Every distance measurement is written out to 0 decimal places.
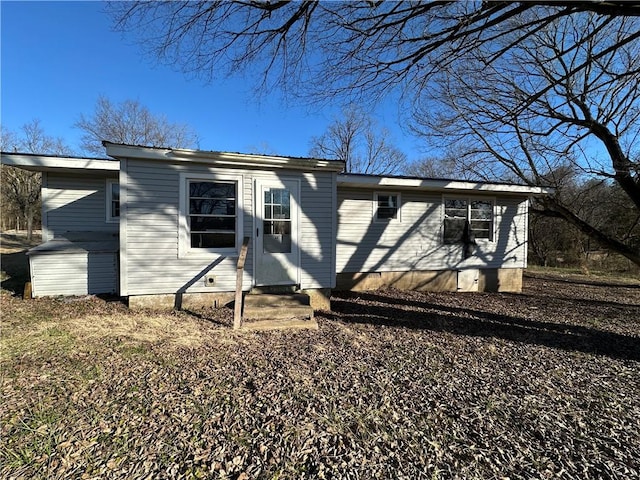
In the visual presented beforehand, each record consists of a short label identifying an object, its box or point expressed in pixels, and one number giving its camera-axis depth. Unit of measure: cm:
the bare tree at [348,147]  2480
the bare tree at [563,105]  684
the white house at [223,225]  546
